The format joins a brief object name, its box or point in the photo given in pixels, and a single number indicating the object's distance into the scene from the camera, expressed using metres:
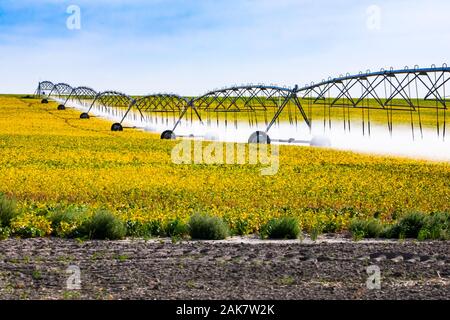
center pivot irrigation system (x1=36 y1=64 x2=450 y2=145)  39.19
